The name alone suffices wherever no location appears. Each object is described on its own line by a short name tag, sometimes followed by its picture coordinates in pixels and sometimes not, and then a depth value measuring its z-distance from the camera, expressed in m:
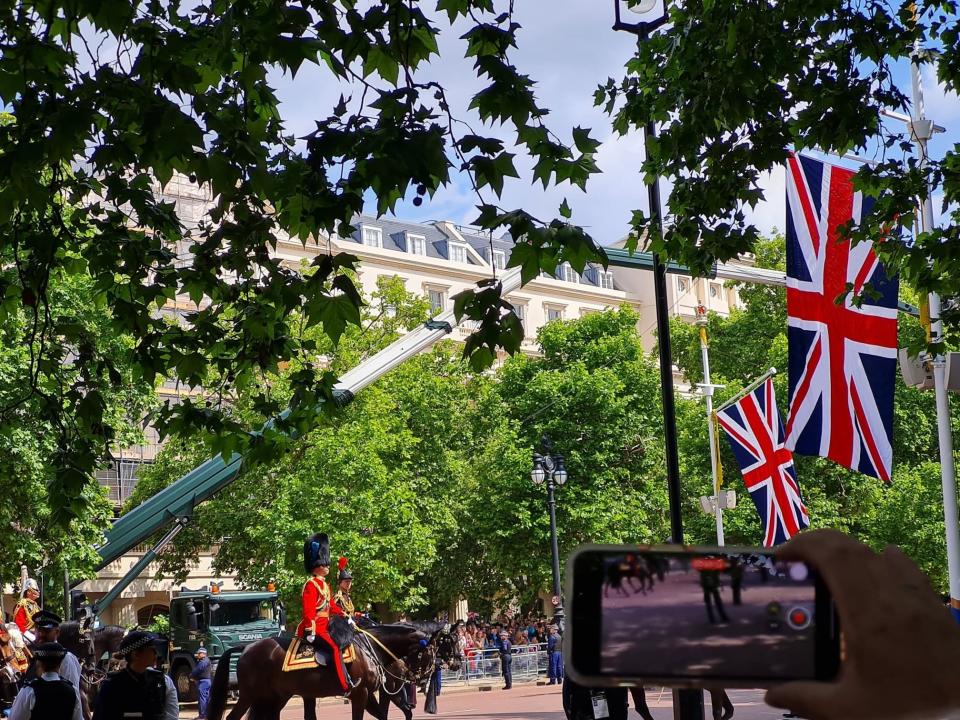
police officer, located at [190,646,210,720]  28.67
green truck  31.41
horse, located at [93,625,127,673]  22.73
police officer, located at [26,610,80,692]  11.49
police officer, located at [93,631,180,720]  8.15
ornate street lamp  29.50
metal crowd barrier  37.59
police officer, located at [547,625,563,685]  36.00
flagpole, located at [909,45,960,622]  17.69
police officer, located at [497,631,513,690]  35.72
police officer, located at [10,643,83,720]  8.66
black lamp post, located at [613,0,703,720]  10.54
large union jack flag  12.69
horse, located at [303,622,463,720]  17.88
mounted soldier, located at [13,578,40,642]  20.45
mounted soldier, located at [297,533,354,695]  16.98
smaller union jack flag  22.52
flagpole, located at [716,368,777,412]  25.96
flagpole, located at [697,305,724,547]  38.58
